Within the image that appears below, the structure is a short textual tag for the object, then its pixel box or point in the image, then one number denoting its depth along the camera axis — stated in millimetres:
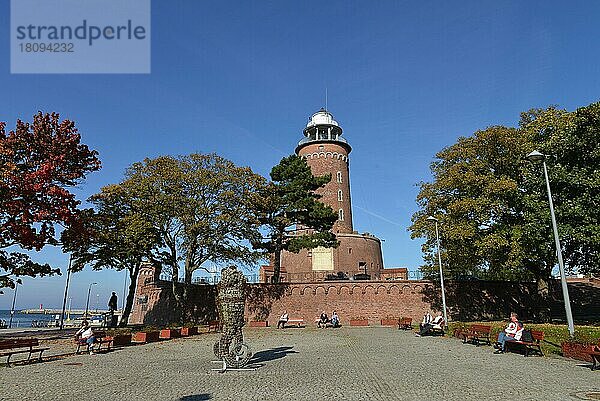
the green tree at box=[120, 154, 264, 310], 29594
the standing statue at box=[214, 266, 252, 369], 13789
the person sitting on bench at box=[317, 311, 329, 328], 35031
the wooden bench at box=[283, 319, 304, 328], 35612
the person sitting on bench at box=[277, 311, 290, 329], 34753
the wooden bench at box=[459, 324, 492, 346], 19641
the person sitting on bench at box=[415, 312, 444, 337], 24562
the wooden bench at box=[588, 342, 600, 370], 12497
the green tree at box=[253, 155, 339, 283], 35594
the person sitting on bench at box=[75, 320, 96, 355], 17453
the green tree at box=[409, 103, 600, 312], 23875
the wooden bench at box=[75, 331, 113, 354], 17428
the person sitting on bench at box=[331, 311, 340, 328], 34500
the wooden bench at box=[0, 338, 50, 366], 14277
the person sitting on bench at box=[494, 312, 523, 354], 16078
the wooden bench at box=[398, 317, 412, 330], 30167
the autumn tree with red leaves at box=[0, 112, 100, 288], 20094
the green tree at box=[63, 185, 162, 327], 27275
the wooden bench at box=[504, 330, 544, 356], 15566
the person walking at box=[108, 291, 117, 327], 33969
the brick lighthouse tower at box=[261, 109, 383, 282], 50438
